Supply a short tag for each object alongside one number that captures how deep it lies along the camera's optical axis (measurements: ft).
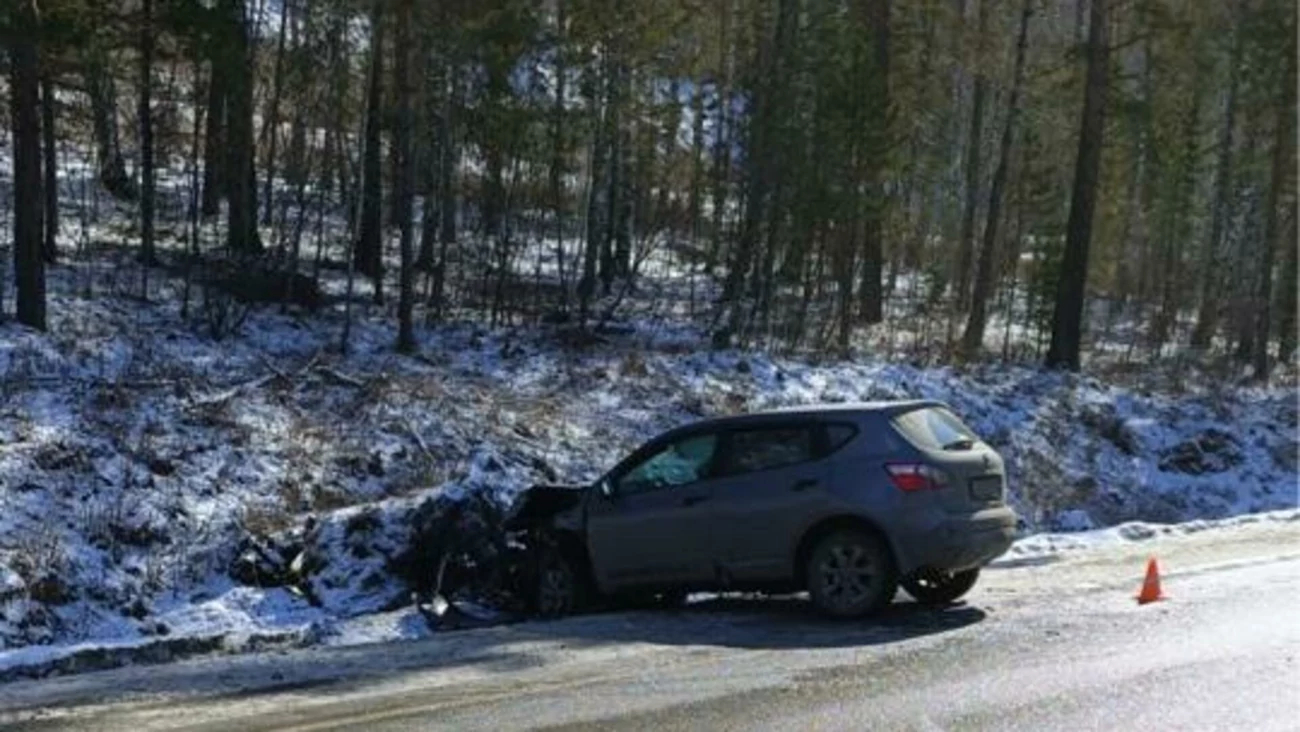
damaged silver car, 37.32
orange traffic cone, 39.17
